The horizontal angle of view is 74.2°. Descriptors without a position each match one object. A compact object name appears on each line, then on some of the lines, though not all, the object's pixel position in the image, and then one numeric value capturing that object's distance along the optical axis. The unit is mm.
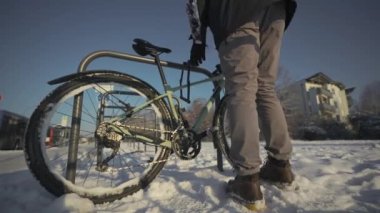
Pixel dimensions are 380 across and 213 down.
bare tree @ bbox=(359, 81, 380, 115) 55156
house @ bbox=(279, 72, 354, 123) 42969
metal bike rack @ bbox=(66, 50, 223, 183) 1854
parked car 10149
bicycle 1574
